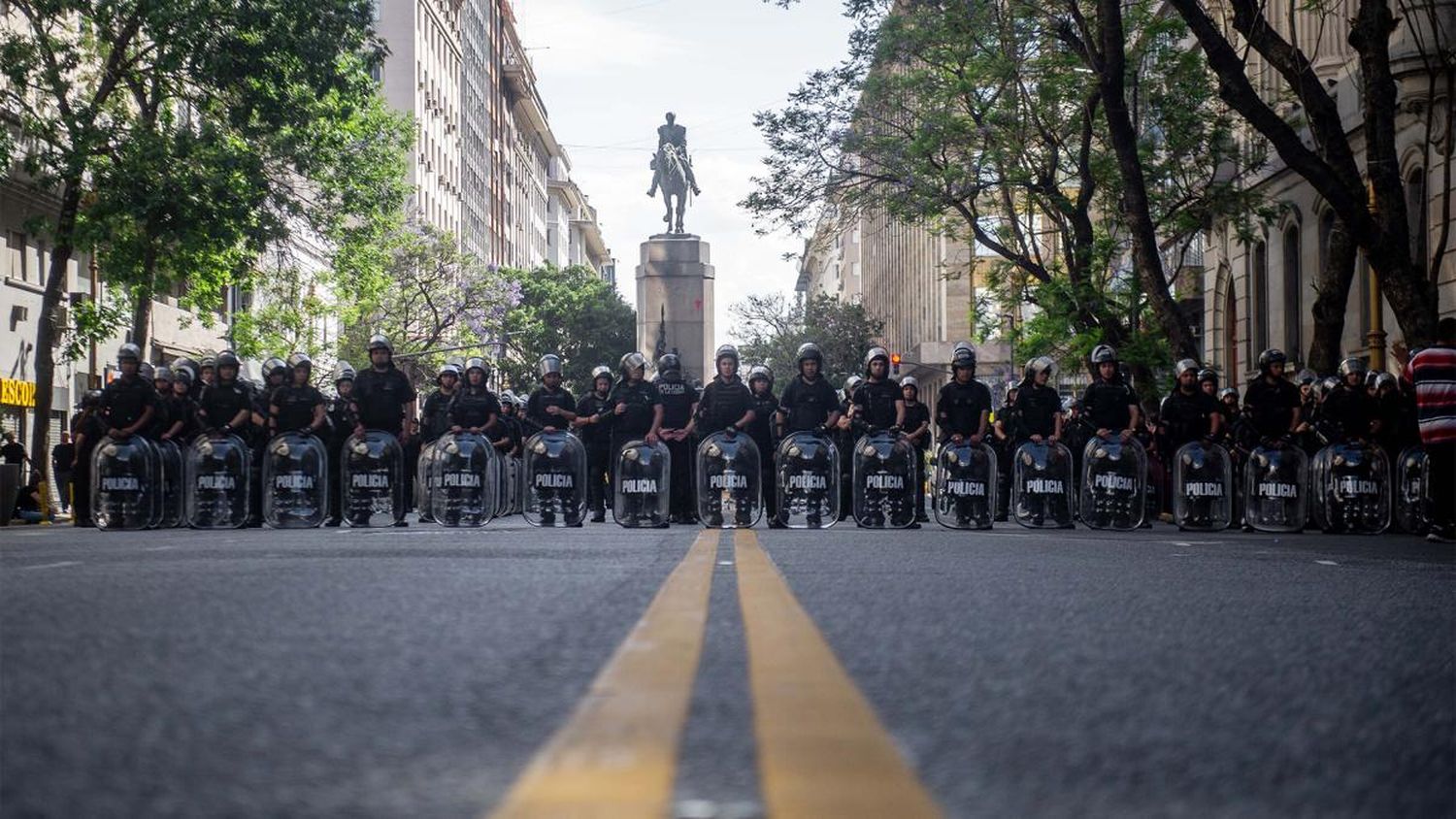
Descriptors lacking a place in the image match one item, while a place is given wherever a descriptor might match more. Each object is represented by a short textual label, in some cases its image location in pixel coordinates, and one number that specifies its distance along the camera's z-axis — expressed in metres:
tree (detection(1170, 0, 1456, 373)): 20.25
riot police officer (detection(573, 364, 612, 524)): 21.69
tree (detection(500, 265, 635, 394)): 90.44
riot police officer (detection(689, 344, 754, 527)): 20.14
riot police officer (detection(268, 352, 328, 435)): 20.53
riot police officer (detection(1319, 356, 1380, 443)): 20.44
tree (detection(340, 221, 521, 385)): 59.09
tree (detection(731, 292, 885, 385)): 85.62
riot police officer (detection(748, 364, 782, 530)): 19.38
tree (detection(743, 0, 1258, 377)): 30.42
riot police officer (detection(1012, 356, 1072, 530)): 20.84
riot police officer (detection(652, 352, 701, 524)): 20.23
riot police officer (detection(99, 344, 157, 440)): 20.72
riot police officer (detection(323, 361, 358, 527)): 19.83
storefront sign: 37.31
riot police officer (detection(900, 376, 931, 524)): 19.80
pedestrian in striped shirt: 15.63
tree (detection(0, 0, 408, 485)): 28.73
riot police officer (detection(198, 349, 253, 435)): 20.91
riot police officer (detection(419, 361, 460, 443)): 22.26
